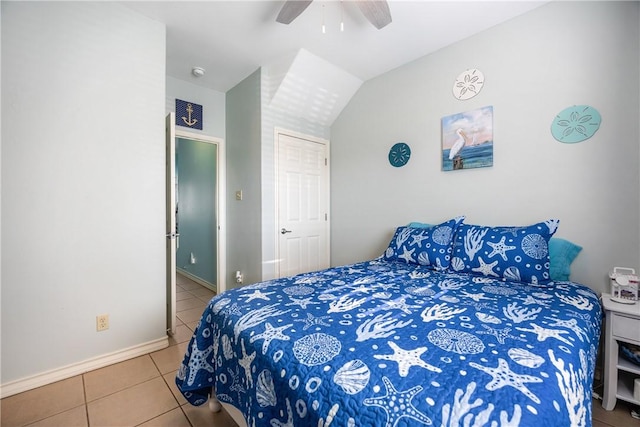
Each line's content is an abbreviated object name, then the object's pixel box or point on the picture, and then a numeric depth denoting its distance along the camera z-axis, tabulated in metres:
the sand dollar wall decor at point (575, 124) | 1.82
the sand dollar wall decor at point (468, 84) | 2.32
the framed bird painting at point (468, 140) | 2.26
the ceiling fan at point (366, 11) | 1.75
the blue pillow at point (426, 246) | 2.01
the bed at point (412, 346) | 0.68
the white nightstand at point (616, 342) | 1.43
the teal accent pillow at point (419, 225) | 2.50
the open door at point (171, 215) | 2.35
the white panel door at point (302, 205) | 3.14
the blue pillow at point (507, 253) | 1.65
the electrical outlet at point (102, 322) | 1.95
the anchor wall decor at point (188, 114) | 3.08
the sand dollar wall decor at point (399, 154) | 2.79
